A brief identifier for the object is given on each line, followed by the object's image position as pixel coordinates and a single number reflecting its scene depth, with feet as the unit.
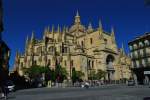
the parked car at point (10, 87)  53.18
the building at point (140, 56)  77.06
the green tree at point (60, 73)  91.02
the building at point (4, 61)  65.44
